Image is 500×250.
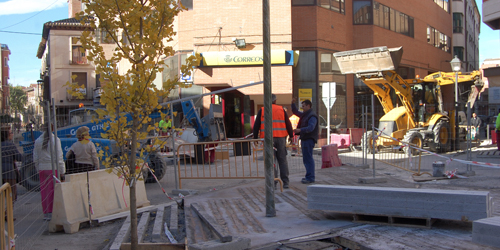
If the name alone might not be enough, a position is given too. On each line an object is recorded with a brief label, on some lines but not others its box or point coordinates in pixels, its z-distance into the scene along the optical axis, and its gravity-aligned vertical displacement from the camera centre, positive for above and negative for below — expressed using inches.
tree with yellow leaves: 164.2 +23.7
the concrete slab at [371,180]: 342.6 -49.6
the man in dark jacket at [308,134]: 340.6 -11.8
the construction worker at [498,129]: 578.5 -18.4
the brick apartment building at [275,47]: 854.5 +149.8
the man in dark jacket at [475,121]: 884.6 -11.0
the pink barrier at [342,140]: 714.2 -36.0
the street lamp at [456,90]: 596.5 +38.9
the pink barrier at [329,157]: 466.3 -41.5
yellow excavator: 613.6 +32.2
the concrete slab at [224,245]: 180.1 -52.6
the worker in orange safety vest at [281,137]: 324.8 -13.2
